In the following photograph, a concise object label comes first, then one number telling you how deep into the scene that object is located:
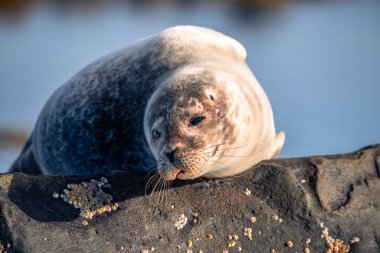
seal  8.80
